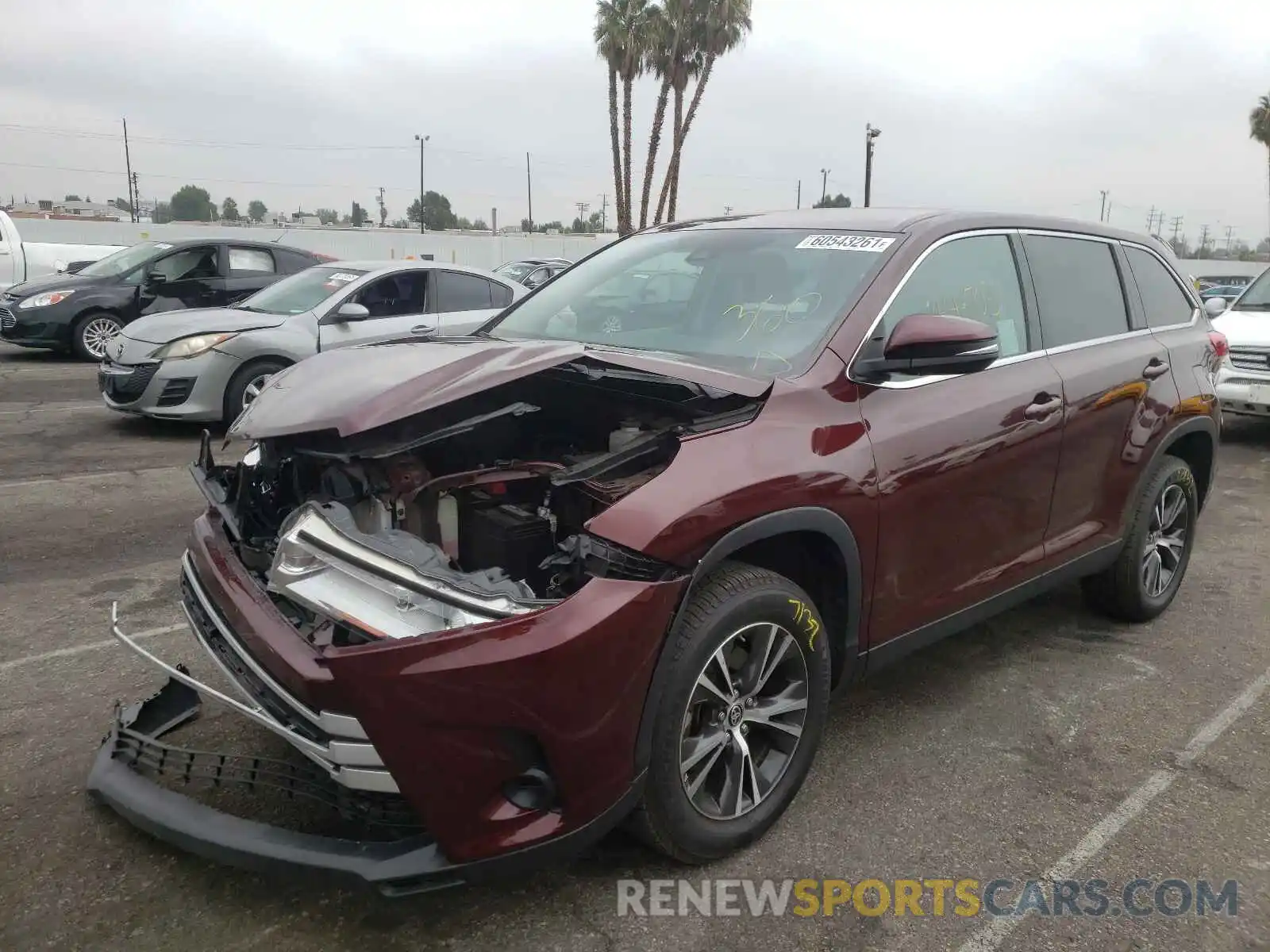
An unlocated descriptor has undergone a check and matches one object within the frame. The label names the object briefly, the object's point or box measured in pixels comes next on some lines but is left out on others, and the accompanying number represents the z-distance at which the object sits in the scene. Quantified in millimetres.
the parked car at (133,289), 11953
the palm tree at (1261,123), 39625
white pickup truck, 14695
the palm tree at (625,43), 29016
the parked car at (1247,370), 8711
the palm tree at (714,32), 28703
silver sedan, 7977
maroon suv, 2158
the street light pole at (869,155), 33031
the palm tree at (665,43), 28828
